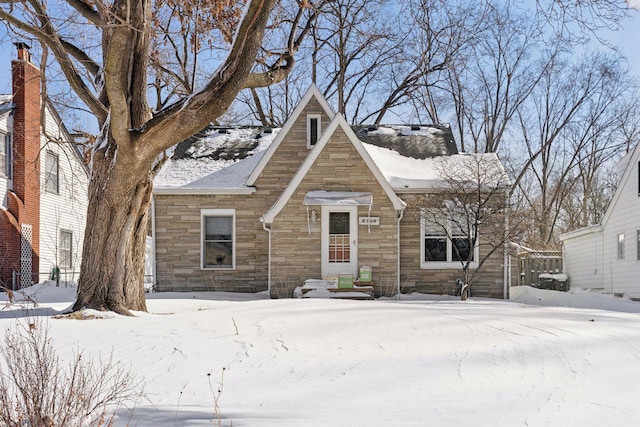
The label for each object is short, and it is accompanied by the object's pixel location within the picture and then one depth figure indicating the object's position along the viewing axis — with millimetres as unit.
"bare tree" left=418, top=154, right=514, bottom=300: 15281
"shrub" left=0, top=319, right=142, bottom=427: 3307
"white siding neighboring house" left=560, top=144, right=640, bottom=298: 17438
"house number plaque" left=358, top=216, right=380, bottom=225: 15656
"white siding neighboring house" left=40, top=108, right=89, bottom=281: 21438
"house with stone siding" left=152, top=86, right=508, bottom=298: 15750
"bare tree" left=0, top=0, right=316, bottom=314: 8516
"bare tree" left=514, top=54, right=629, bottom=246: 31734
